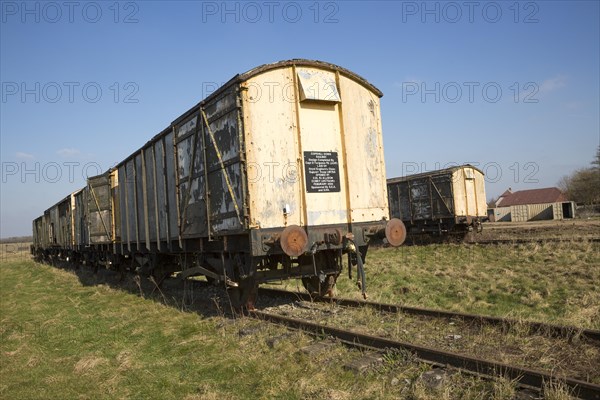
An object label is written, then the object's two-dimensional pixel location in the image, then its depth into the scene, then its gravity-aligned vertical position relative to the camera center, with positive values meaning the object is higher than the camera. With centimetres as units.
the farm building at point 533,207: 4594 -3
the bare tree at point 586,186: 5000 +199
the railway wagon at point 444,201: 2311 +65
